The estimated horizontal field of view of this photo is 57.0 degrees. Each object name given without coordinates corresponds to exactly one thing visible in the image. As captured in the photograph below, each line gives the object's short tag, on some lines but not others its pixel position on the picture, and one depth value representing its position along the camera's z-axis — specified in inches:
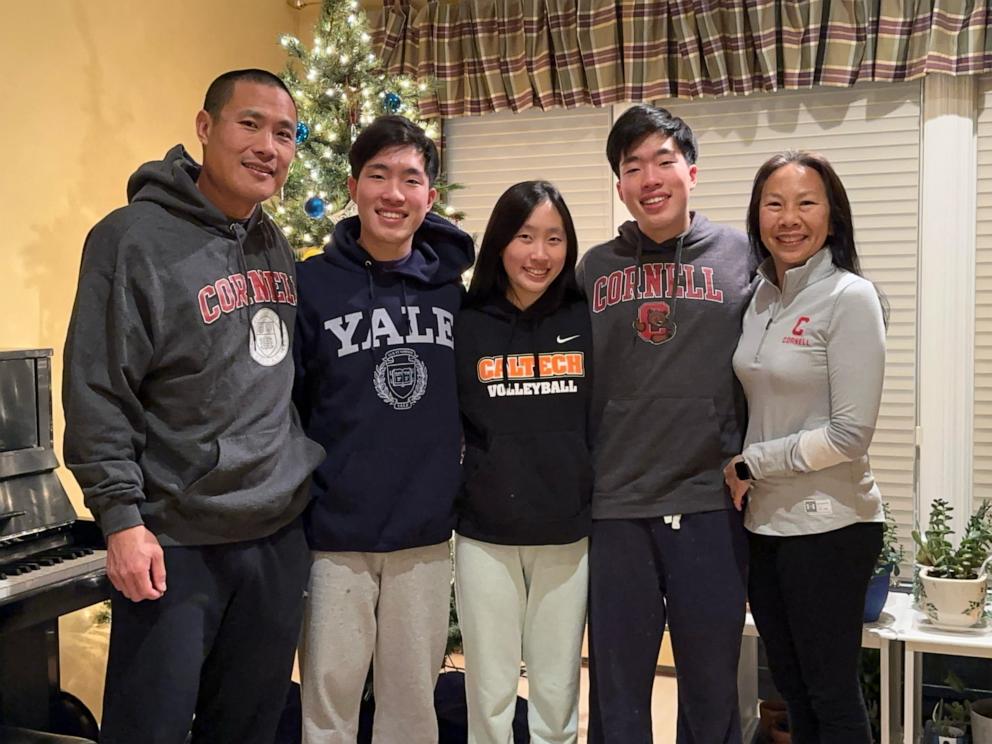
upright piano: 76.5
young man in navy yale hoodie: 72.9
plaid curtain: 120.2
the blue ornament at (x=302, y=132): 115.6
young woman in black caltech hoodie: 74.5
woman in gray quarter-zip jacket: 72.2
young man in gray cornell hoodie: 74.8
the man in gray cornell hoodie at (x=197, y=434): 61.9
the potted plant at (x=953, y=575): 98.8
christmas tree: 119.5
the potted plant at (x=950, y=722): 106.7
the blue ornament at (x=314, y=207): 114.1
